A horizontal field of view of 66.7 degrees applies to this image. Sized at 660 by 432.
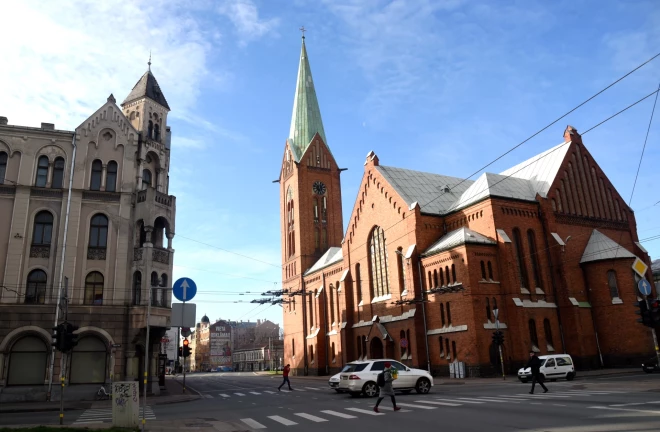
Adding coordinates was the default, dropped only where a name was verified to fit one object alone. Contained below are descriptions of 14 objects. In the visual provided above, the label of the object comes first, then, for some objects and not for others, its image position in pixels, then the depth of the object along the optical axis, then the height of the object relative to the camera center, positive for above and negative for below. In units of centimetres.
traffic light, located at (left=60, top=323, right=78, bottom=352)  1747 +98
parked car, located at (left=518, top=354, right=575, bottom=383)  2789 -131
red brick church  3481 +586
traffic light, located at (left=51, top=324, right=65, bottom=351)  1744 +106
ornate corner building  2789 +663
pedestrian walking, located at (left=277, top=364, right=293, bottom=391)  2975 -86
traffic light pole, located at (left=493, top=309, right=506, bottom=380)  3108 +123
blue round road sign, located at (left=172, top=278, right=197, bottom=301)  1499 +209
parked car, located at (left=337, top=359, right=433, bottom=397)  2211 -114
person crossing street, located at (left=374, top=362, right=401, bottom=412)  1543 -93
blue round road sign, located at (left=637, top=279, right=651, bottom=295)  1889 +197
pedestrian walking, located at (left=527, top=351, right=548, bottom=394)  1964 -92
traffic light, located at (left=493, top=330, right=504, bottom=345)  3094 +54
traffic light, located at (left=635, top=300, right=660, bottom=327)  1755 +92
